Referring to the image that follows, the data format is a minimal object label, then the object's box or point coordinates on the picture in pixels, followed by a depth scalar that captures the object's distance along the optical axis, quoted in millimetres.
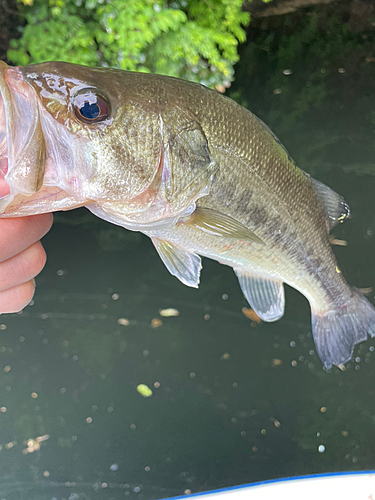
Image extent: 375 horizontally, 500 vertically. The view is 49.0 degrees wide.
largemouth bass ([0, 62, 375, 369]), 180
